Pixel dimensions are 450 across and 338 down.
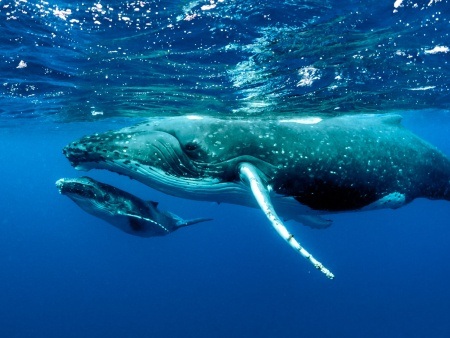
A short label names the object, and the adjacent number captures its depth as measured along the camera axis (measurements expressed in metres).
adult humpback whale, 5.02
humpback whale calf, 4.44
